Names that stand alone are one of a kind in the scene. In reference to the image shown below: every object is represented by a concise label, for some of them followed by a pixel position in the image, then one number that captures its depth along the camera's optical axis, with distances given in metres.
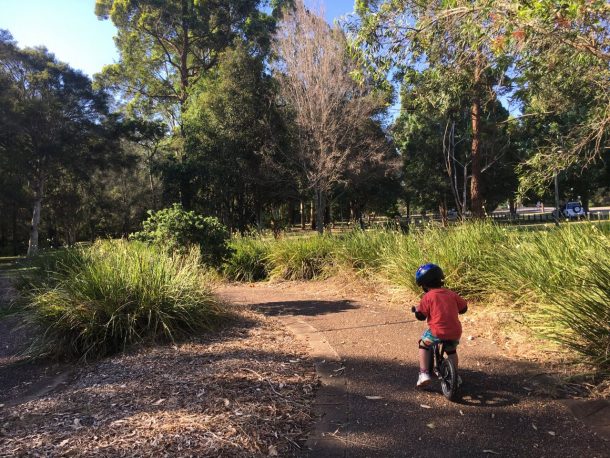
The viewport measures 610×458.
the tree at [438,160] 25.44
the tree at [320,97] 18.31
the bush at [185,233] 9.17
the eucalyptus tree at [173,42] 29.27
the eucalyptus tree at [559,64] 4.34
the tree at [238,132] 20.61
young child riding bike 3.72
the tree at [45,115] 24.67
